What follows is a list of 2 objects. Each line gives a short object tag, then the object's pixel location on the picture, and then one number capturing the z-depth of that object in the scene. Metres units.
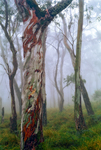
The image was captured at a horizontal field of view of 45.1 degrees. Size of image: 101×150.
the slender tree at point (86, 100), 7.83
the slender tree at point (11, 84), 5.99
